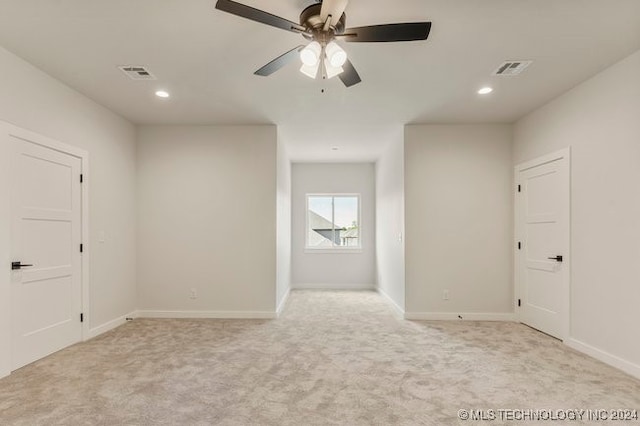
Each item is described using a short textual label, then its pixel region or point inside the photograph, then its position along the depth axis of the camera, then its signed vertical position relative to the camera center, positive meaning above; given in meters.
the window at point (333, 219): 7.98 -0.16
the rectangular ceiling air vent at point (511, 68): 3.19 +1.35
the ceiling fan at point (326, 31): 1.96 +1.10
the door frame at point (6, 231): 2.95 -0.16
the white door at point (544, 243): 3.89 -0.37
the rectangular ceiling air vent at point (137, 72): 3.28 +1.35
